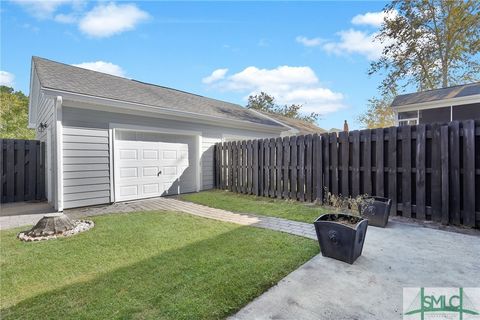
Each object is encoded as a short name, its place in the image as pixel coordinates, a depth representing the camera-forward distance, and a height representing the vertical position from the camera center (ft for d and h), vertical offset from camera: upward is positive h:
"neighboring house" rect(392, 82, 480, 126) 31.89 +7.73
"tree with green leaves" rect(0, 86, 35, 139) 51.93 +10.20
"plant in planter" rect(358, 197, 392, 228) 13.46 -2.88
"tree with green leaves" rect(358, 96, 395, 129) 70.03 +13.85
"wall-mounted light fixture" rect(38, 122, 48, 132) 23.20 +3.71
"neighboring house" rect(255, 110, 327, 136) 45.58 +7.29
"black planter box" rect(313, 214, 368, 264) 8.85 -2.97
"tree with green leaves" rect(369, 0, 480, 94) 50.29 +26.10
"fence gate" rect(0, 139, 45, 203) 23.16 -0.72
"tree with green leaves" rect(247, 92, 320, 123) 98.22 +22.79
